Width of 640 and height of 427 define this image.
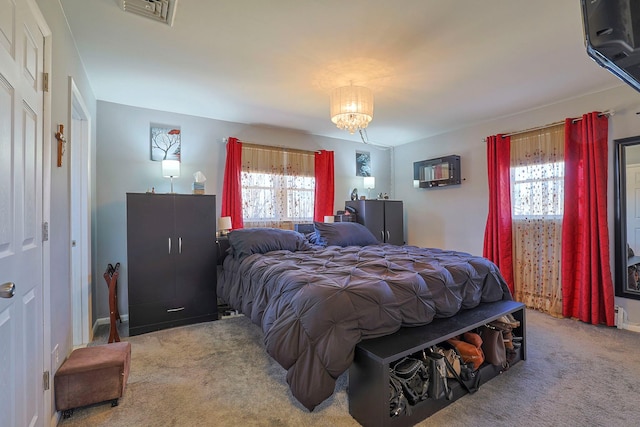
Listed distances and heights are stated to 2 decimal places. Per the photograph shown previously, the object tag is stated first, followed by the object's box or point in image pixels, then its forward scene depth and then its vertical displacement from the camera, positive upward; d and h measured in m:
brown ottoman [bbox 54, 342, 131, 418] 1.70 -0.99
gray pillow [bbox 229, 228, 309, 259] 3.21 -0.31
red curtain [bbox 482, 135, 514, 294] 3.90 +0.07
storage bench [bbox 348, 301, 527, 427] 1.54 -0.87
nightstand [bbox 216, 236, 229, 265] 3.54 -0.40
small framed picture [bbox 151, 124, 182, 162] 3.63 +0.91
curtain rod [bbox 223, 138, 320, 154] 4.14 +0.99
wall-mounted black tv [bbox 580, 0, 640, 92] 0.70 +0.44
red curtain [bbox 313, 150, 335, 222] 4.74 +0.46
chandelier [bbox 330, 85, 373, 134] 2.66 +0.99
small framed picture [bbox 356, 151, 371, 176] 5.35 +0.92
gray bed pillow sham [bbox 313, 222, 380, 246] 3.83 -0.28
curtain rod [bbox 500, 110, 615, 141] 3.10 +1.04
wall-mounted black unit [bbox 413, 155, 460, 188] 4.53 +0.67
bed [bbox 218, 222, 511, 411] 1.63 -0.57
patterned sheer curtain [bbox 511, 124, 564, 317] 3.48 -0.04
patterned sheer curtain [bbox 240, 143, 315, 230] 4.20 +0.42
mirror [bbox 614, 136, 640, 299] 2.99 -0.06
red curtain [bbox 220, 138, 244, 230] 3.98 +0.37
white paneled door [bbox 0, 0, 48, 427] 1.10 +0.00
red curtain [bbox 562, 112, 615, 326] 3.09 -0.15
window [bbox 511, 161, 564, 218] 3.49 +0.28
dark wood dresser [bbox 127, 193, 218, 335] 3.01 -0.49
